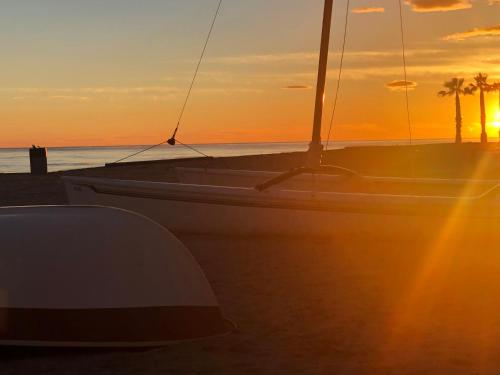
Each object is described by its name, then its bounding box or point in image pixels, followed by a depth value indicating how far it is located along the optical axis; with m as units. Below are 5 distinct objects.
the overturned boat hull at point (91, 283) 5.12
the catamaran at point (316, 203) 8.64
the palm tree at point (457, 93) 66.62
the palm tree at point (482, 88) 66.12
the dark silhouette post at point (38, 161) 24.17
